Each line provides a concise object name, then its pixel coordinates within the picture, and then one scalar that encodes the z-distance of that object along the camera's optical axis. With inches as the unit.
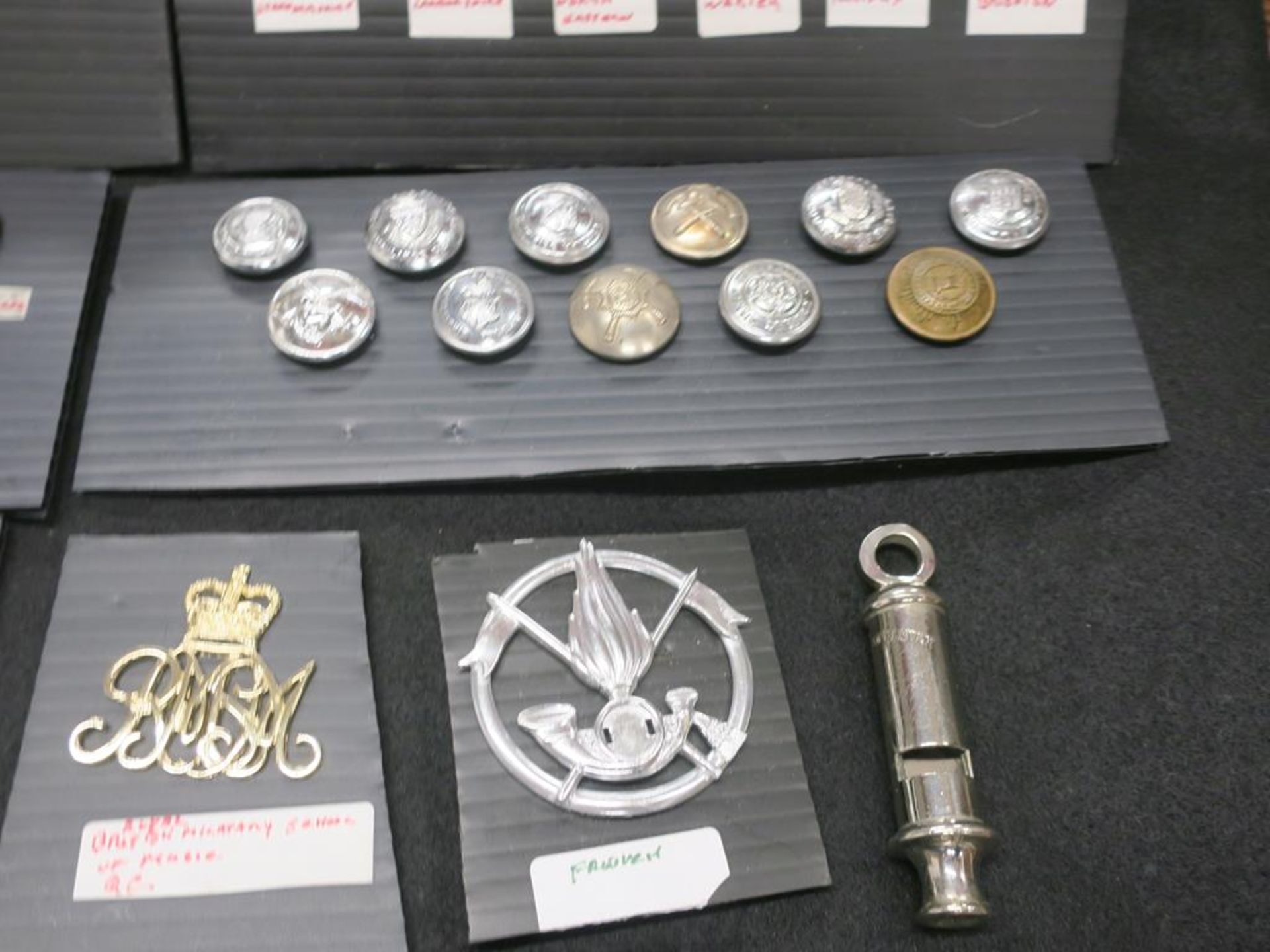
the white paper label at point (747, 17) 13.7
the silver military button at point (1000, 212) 13.4
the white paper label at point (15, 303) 12.6
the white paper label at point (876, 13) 13.7
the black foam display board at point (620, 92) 13.5
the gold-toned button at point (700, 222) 13.1
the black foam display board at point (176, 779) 10.3
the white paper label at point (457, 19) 13.4
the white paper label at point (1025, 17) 13.9
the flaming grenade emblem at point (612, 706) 11.0
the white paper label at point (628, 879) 10.5
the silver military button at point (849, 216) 13.1
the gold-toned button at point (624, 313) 12.5
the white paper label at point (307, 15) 13.4
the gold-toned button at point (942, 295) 12.9
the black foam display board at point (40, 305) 12.0
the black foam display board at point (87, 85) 13.3
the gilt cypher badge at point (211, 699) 10.9
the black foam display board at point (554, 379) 12.2
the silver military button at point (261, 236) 12.7
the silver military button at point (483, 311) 12.4
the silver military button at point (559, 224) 12.9
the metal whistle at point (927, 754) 10.5
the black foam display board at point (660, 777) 10.7
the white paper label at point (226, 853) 10.4
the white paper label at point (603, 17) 13.5
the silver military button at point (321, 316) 12.4
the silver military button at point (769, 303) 12.6
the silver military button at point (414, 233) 12.8
